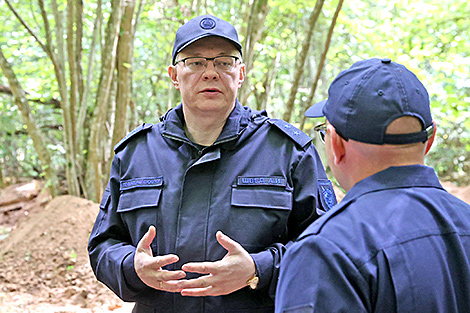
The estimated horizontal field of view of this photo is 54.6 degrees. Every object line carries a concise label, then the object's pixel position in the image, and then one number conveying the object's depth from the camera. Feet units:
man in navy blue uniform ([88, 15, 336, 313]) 5.96
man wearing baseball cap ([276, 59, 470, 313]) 3.41
